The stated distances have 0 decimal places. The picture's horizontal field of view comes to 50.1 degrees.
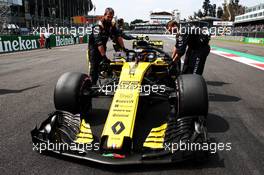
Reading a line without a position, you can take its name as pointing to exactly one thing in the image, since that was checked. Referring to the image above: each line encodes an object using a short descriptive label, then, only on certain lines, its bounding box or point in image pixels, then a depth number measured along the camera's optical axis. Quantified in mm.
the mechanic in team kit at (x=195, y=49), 5520
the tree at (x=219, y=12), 139650
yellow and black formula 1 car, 2887
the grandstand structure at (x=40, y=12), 40644
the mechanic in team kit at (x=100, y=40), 5742
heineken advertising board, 18500
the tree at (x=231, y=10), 110725
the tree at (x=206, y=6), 151275
